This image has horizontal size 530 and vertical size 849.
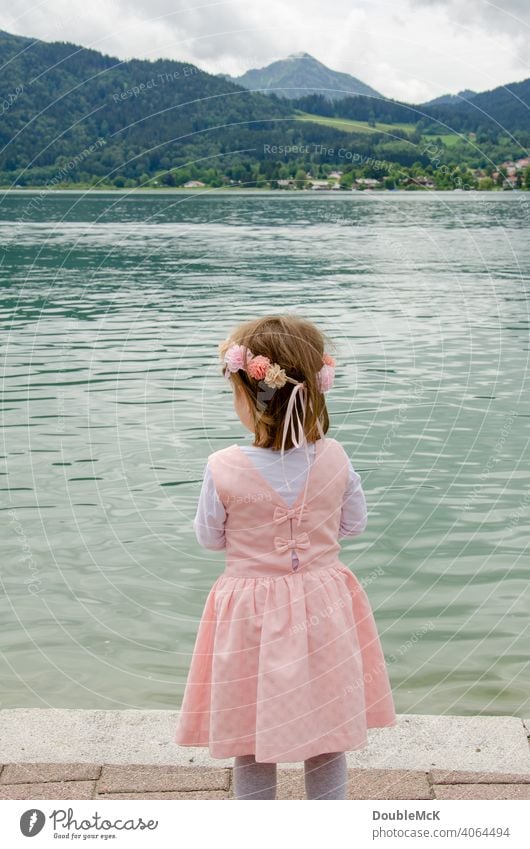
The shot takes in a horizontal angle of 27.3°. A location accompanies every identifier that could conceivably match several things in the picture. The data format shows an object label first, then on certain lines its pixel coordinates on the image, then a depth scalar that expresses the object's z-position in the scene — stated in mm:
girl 3105
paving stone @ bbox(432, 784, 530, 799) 3445
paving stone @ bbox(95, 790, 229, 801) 3475
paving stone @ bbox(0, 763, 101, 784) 3578
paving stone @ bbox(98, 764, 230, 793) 3535
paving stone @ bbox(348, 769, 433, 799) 3473
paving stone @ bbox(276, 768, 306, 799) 3475
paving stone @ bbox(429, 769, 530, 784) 3543
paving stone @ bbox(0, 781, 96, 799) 3471
